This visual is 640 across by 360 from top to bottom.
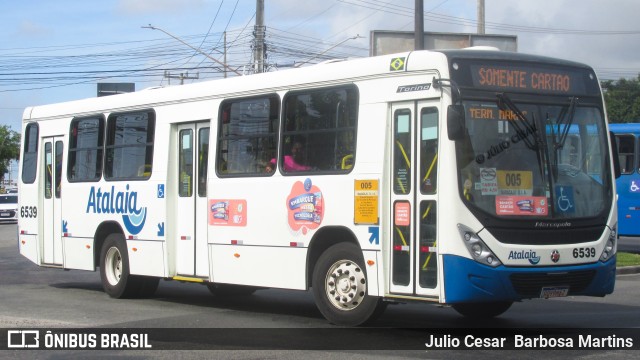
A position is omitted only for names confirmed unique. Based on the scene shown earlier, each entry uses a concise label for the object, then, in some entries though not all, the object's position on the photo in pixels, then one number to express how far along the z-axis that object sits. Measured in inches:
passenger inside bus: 489.4
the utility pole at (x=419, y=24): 834.5
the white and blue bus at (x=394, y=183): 410.0
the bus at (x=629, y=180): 979.3
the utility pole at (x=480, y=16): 1160.6
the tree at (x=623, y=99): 2479.1
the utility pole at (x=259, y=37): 1396.4
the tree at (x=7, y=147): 3304.6
